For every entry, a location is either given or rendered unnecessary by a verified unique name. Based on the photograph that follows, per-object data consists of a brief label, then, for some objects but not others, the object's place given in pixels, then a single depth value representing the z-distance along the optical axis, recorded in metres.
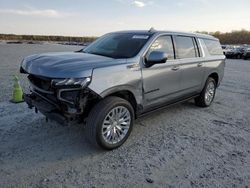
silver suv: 2.66
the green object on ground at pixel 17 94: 4.72
